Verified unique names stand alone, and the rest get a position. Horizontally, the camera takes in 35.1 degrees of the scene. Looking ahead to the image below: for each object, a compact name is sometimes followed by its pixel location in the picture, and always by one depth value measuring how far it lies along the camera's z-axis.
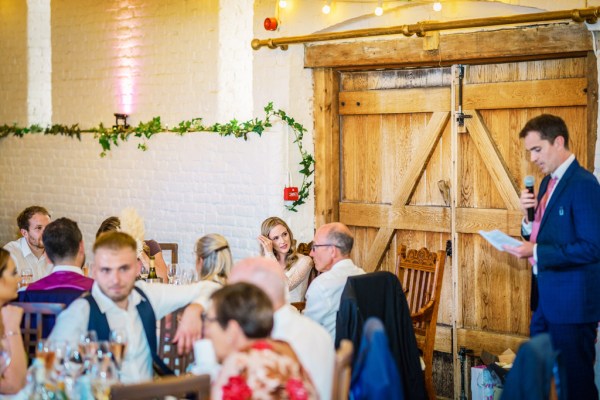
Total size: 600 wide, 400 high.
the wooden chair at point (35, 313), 4.11
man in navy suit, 4.70
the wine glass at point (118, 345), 3.34
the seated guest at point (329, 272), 5.05
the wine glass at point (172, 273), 5.44
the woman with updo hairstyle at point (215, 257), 4.69
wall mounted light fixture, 8.45
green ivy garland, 7.12
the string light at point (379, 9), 6.45
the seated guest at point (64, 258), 4.42
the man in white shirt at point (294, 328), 3.36
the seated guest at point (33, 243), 6.52
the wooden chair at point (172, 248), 7.53
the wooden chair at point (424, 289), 5.65
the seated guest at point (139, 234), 6.23
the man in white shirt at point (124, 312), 3.85
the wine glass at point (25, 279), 5.50
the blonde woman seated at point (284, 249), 6.33
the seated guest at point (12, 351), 3.51
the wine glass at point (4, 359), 3.38
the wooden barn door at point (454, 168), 6.11
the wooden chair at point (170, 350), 4.18
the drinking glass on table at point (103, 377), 3.21
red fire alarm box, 7.06
